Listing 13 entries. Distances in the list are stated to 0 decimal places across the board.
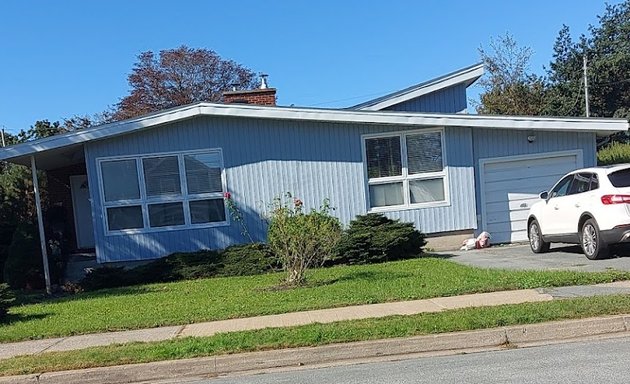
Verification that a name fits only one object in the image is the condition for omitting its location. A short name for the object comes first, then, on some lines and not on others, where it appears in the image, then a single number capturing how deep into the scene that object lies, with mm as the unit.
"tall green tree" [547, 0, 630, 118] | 40000
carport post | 12425
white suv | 10219
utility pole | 35438
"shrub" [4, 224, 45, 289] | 12969
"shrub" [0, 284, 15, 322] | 9320
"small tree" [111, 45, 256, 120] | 43375
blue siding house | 14008
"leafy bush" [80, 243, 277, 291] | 12617
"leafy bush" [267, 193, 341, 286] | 10281
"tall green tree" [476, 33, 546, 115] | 37656
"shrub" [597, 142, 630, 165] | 21672
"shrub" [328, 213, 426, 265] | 13008
